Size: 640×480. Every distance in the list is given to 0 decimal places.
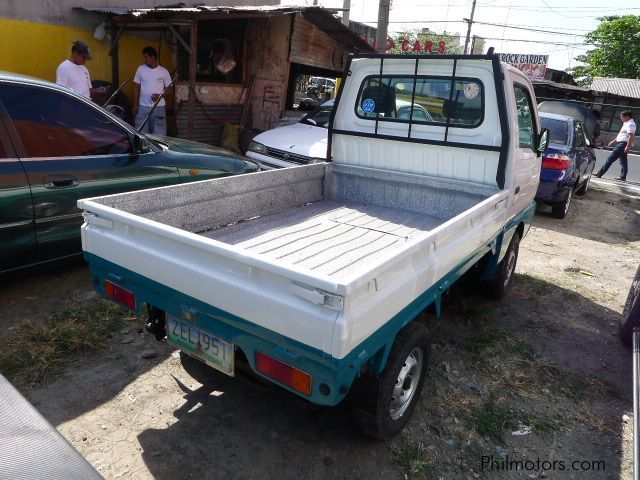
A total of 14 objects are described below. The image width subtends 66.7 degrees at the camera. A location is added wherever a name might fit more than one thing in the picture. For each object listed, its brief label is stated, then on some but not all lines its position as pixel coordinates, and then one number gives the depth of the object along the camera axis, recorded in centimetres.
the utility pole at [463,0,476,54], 2939
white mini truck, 193
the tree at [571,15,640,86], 3353
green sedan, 342
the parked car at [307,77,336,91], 2857
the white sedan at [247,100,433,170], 658
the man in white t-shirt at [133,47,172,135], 795
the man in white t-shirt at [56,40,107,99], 643
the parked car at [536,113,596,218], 760
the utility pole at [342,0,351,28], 1787
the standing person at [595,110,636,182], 1182
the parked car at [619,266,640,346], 385
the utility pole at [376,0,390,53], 1083
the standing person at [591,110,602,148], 1296
